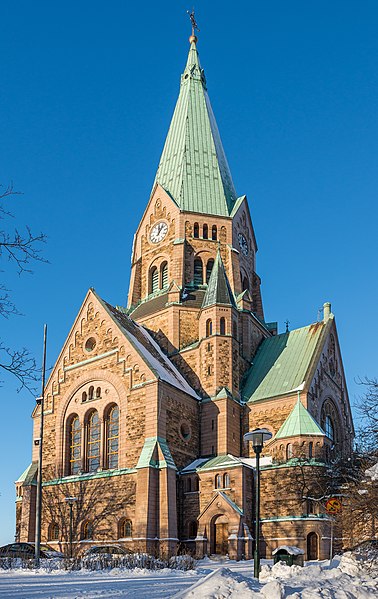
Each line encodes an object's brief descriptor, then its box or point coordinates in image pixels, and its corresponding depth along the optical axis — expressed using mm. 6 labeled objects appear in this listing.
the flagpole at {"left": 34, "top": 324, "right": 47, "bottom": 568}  28644
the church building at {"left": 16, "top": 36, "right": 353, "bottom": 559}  33906
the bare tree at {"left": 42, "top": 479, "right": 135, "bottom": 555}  34812
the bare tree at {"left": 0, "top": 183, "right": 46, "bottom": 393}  12078
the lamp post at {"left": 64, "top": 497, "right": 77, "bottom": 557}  36966
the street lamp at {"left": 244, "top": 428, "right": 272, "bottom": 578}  17528
